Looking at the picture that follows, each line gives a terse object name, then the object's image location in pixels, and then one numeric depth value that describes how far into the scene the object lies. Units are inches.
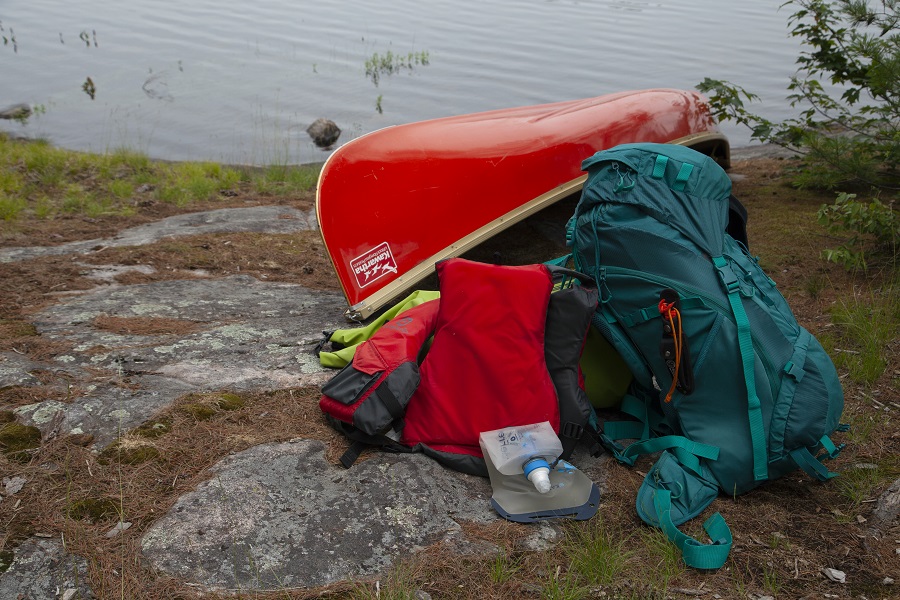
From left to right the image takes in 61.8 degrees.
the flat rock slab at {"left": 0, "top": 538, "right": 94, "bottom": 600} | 78.2
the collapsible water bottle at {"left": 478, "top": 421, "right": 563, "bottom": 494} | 101.0
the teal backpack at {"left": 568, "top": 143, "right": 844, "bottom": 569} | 105.5
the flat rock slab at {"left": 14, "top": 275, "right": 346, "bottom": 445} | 109.8
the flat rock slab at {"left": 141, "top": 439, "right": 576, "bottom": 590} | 85.1
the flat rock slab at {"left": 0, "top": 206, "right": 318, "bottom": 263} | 202.2
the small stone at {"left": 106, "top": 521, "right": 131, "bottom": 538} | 86.8
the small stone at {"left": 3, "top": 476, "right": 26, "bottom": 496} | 91.4
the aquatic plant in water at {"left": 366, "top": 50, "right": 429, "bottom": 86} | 526.5
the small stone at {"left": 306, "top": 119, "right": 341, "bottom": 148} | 414.0
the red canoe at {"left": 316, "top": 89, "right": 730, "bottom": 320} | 162.7
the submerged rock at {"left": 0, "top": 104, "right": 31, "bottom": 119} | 441.7
